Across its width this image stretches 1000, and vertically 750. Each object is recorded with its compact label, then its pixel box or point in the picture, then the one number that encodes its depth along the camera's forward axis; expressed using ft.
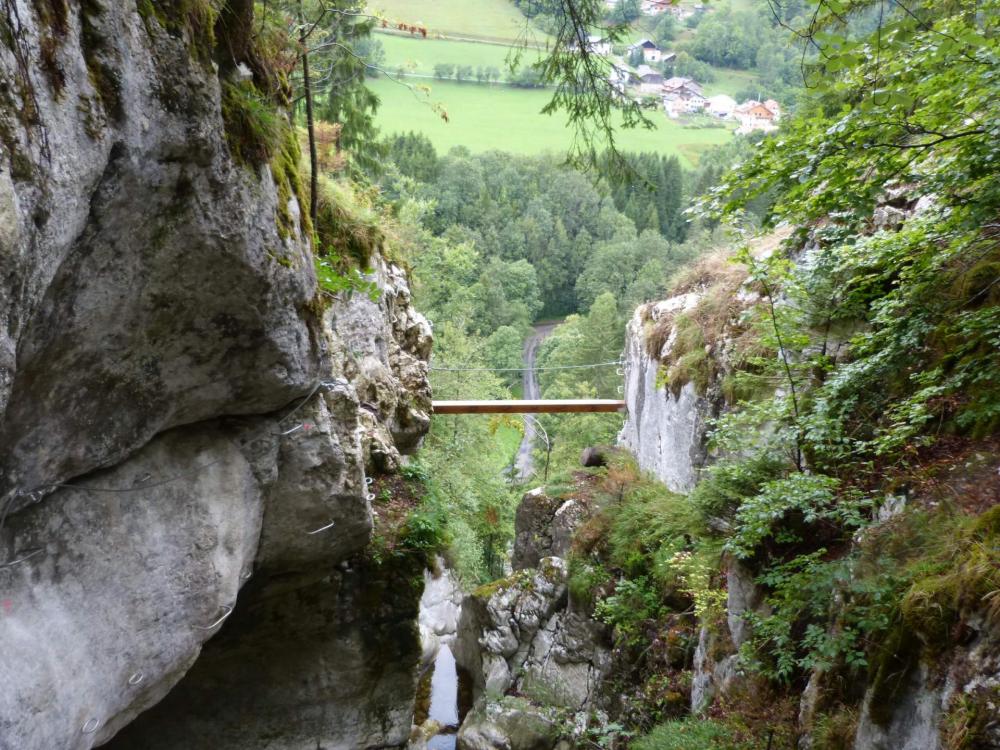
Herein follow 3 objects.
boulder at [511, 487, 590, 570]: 44.27
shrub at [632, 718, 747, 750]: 19.15
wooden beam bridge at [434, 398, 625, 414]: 41.75
